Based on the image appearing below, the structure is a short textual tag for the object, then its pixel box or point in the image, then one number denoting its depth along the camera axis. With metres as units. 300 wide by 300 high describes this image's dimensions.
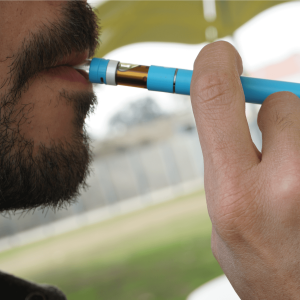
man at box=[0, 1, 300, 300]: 0.33
